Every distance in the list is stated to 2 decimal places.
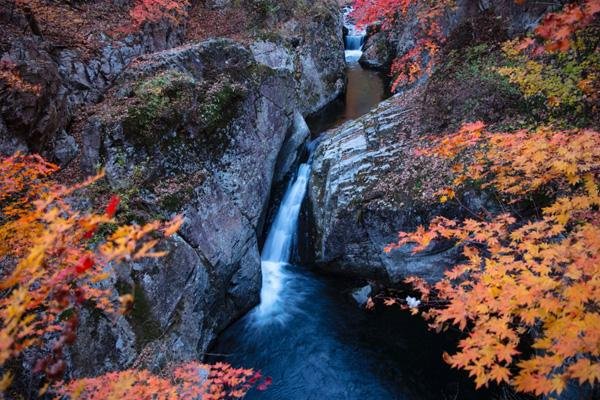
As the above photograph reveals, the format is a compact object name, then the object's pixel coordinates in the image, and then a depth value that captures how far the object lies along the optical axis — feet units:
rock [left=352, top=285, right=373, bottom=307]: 31.68
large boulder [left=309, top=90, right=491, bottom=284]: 28.76
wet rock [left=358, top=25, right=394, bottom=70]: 72.18
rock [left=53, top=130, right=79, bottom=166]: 29.84
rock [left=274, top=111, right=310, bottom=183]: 41.88
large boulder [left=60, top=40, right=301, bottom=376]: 23.18
